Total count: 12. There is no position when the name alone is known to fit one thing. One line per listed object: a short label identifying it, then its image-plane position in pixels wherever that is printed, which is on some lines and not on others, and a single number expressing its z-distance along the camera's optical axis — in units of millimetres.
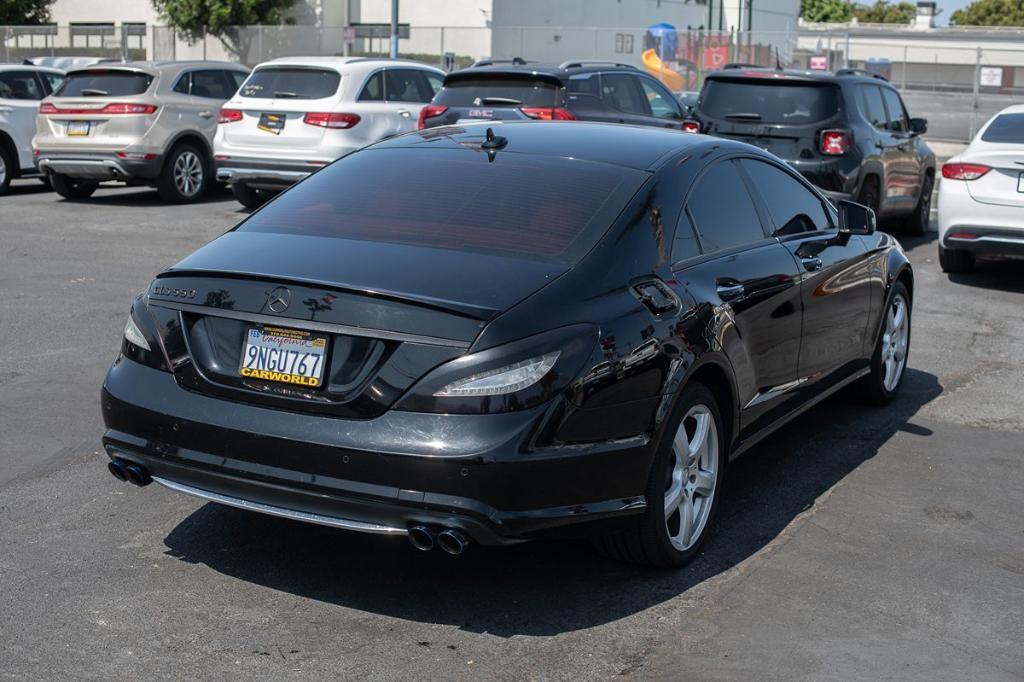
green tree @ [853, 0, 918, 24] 127812
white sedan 11586
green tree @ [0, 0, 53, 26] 42406
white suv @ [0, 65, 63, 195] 17500
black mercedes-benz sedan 4184
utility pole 33844
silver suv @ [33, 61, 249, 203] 16219
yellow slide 38000
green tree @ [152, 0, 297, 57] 39000
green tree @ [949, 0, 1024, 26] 104188
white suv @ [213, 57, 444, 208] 15016
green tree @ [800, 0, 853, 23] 124812
